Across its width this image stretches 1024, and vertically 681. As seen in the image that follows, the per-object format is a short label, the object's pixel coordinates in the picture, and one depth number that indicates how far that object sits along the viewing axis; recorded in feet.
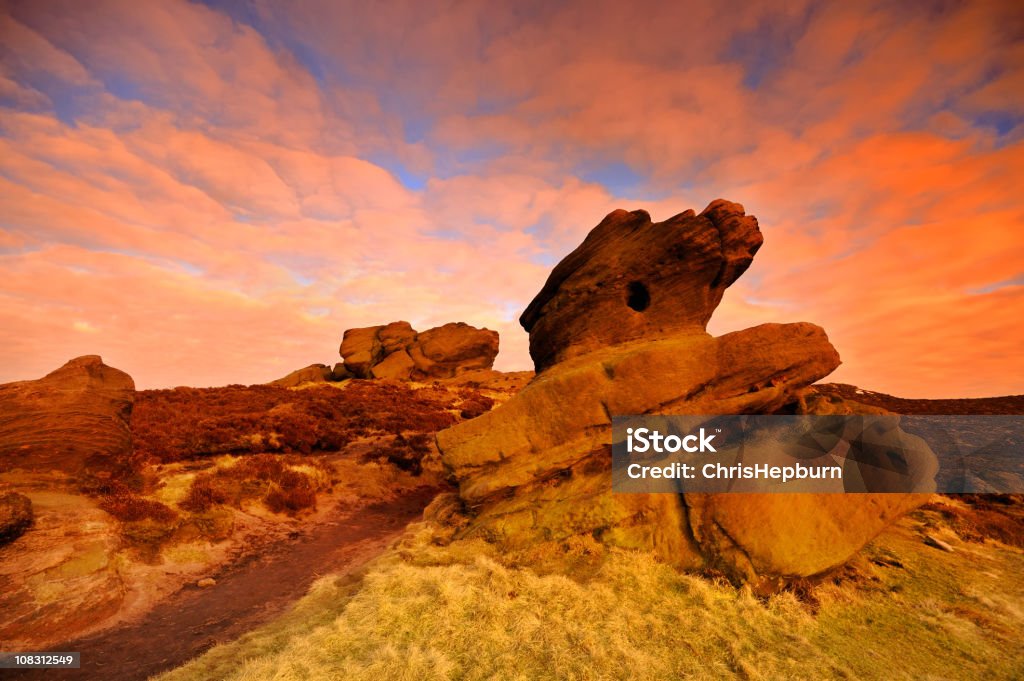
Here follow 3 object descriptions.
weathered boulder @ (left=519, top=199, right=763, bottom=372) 49.24
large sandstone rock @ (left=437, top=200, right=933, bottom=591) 32.83
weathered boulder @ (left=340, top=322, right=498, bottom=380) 240.12
